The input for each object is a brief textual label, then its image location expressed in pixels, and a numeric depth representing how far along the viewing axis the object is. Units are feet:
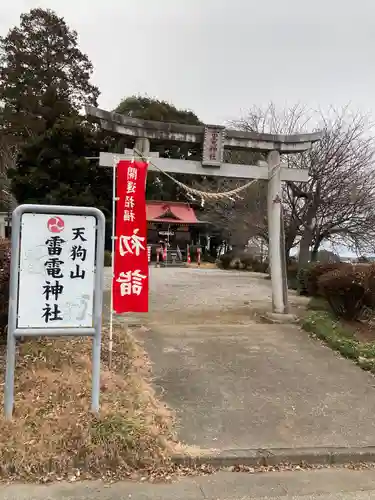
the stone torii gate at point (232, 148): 27.92
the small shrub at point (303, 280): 46.50
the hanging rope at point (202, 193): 27.61
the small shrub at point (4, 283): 18.28
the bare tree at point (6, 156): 101.35
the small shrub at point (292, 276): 57.88
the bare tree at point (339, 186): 57.52
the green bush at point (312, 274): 36.06
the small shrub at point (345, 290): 28.60
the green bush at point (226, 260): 100.18
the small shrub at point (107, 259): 83.81
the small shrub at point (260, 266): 90.33
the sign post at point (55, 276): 12.53
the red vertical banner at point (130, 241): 19.42
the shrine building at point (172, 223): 120.06
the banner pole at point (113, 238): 18.41
